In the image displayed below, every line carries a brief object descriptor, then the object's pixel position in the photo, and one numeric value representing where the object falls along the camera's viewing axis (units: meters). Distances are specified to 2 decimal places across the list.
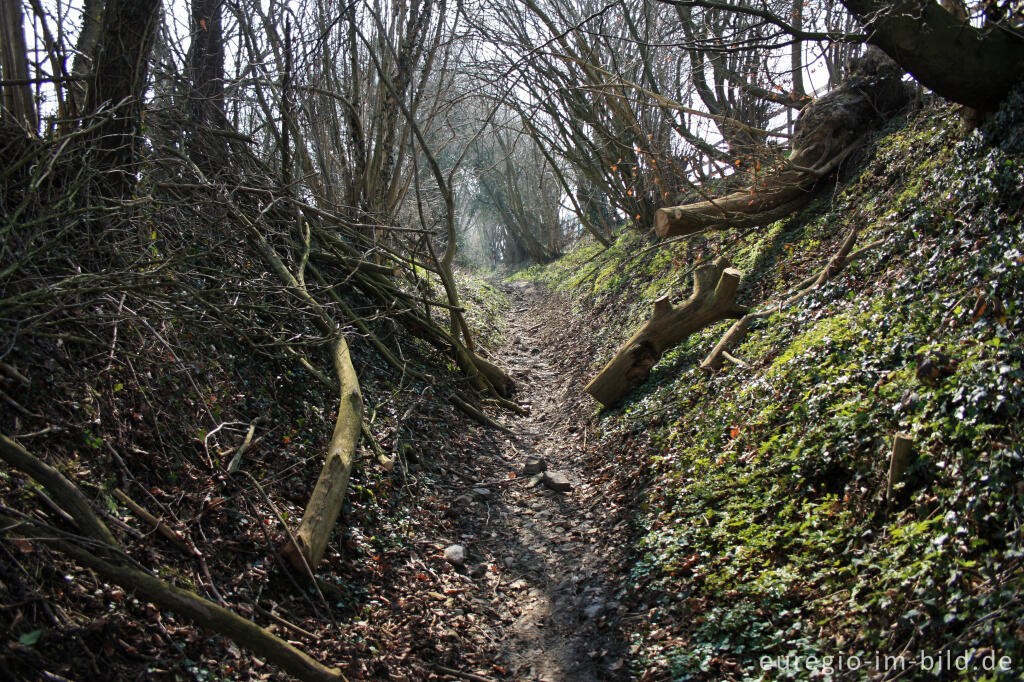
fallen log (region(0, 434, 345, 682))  2.71
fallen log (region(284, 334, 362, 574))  3.95
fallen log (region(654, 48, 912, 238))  7.95
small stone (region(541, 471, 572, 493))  6.20
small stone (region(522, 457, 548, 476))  6.62
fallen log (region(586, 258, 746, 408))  7.43
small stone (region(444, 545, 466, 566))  4.89
